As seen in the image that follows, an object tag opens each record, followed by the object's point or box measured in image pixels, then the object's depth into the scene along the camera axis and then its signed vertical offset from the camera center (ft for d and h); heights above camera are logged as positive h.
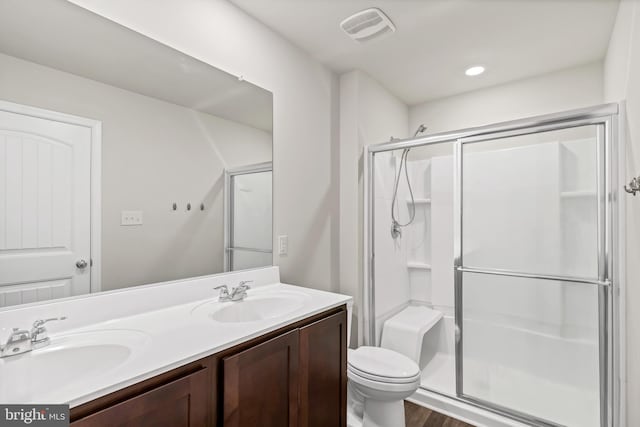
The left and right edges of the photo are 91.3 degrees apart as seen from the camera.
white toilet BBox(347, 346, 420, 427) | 5.64 -3.08
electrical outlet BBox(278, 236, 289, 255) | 6.39 -0.59
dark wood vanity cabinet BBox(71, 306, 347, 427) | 2.63 -1.81
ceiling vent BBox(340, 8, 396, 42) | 5.79 +3.70
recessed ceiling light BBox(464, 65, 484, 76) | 7.92 +3.77
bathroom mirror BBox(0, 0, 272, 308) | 3.49 +0.79
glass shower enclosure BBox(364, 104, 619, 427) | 5.45 -1.05
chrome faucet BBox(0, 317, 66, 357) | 2.88 -1.20
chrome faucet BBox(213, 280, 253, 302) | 4.97 -1.24
